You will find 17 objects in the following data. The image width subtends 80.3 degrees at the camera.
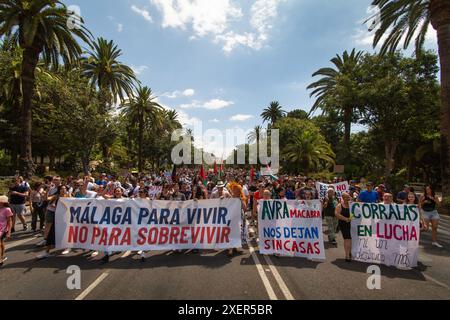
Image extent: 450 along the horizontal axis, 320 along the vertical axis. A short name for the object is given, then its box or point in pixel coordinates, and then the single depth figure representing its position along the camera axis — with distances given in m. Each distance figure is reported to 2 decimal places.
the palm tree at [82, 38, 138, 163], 29.89
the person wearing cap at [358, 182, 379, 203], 8.48
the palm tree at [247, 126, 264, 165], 64.82
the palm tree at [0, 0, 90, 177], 15.59
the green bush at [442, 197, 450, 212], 13.31
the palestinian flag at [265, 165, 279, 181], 14.76
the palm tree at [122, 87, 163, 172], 37.78
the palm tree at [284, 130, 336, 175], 32.31
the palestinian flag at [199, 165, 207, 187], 14.99
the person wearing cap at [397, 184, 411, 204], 8.48
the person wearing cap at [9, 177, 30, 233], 8.76
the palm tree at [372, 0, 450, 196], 13.27
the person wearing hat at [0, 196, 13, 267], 5.77
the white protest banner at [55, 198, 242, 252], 6.32
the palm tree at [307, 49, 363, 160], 22.60
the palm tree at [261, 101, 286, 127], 71.06
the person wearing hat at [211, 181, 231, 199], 7.19
